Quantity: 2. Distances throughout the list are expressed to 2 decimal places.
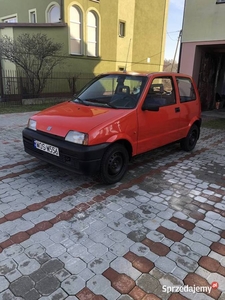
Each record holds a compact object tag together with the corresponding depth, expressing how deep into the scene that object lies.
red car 3.52
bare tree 12.16
